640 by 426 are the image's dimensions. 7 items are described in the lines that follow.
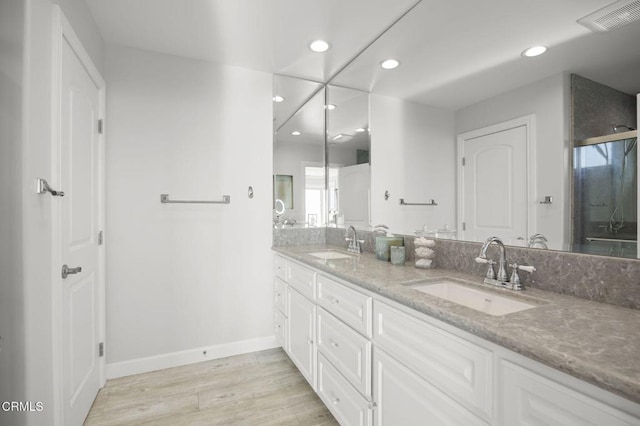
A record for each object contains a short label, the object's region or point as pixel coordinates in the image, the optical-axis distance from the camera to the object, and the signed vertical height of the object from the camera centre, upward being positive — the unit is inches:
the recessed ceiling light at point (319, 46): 87.3 +48.4
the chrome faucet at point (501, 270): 47.9 -9.5
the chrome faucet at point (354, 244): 94.0 -9.5
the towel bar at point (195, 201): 90.8 +4.0
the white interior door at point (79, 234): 58.7 -4.2
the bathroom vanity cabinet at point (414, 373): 26.5 -19.3
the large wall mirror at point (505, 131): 38.1 +13.5
